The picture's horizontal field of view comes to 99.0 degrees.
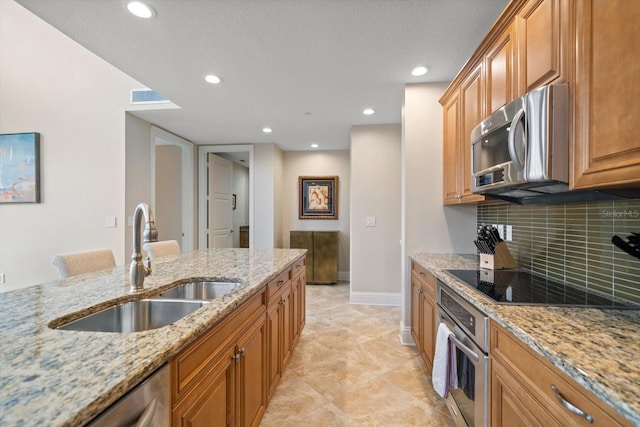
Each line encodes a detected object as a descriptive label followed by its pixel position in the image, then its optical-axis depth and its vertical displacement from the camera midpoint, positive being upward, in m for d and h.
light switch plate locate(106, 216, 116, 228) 3.39 -0.11
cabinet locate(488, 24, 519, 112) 1.47 +0.82
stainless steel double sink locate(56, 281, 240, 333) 1.06 -0.44
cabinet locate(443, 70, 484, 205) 1.92 +0.63
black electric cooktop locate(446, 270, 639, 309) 1.15 -0.38
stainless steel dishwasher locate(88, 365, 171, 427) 0.57 -0.45
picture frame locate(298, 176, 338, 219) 5.24 +0.30
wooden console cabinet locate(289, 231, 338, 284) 4.82 -0.75
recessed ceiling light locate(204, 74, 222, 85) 2.47 +1.23
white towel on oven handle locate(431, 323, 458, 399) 1.48 -0.85
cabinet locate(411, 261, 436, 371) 1.94 -0.78
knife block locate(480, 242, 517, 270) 1.86 -0.32
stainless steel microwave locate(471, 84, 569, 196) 1.09 +0.31
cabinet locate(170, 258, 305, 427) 0.83 -0.62
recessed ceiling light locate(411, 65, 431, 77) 2.33 +1.24
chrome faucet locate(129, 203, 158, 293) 1.22 -0.14
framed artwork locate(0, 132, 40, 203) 3.49 +0.57
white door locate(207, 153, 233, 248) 4.94 +0.21
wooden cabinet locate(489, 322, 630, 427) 0.66 -0.53
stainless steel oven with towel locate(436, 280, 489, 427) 1.16 -0.67
